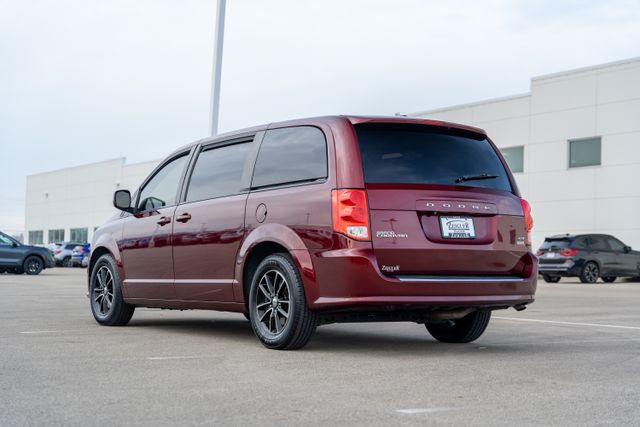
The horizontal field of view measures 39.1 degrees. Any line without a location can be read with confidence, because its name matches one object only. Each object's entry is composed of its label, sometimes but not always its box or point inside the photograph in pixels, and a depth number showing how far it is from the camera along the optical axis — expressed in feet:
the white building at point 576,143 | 112.47
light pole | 73.97
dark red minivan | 22.82
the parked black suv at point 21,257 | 100.68
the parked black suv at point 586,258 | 89.04
